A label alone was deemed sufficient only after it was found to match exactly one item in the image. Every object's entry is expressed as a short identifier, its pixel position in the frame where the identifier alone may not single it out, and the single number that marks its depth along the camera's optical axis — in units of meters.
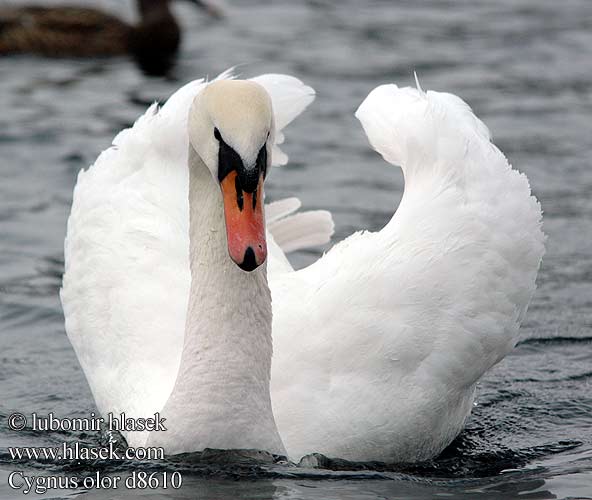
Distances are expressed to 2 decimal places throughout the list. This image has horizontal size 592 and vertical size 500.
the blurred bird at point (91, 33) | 35.19
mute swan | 13.04
